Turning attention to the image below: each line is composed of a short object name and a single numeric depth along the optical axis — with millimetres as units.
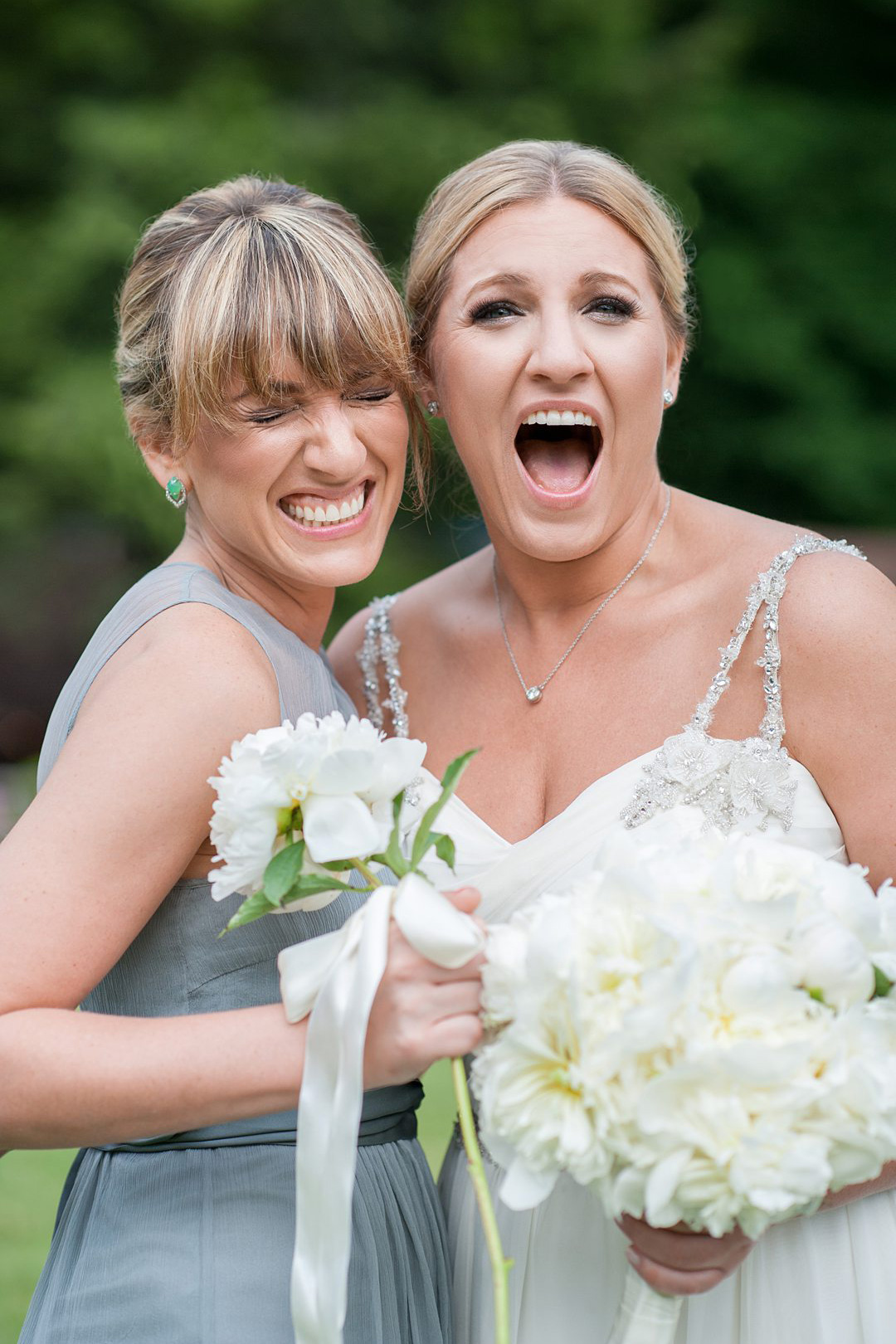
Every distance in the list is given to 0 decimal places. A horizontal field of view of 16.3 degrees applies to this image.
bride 1634
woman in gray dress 1502
